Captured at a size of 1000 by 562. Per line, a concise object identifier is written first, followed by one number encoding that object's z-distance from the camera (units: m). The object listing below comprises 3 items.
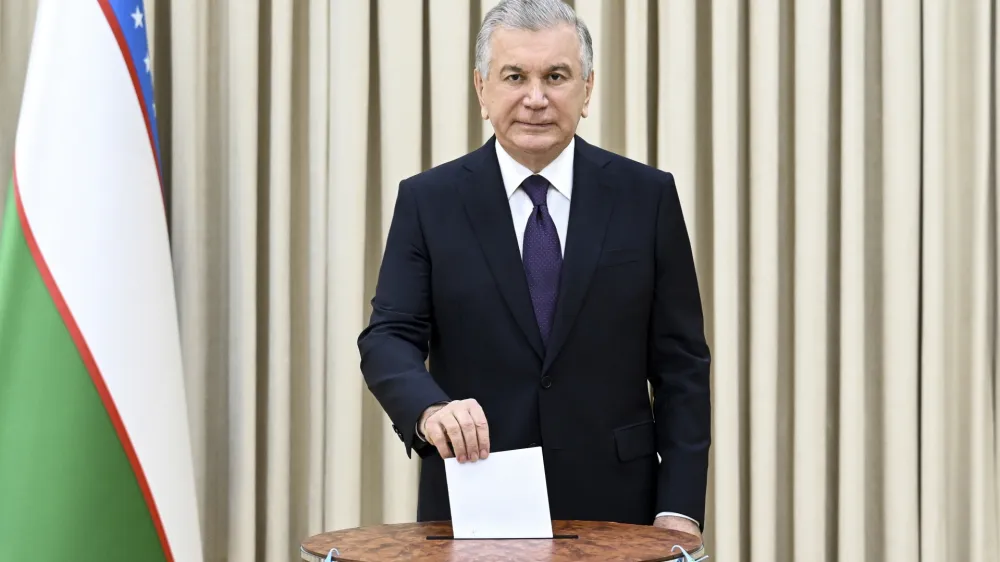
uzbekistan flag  4.83
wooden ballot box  3.68
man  4.17
